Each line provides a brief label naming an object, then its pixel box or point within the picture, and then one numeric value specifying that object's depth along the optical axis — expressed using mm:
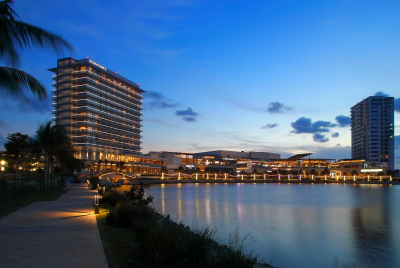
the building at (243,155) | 179750
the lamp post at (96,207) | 15795
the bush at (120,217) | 12234
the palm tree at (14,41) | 11055
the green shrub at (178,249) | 6896
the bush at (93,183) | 39975
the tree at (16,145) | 55062
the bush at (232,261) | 5887
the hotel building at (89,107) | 113688
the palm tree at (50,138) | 34062
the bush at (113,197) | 18172
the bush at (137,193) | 18980
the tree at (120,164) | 113981
